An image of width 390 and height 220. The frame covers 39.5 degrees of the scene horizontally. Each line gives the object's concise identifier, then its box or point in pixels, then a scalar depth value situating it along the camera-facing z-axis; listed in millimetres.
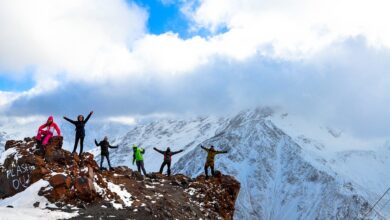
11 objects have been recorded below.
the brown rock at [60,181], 30000
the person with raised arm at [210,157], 43156
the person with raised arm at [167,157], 44406
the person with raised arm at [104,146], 40406
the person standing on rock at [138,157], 43625
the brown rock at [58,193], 29406
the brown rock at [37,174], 31047
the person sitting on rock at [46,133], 34178
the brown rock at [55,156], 33625
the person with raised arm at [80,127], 35031
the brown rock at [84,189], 30109
